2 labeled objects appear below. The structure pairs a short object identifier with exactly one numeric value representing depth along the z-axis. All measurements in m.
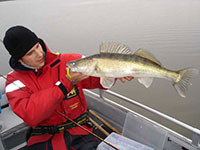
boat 2.19
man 1.78
